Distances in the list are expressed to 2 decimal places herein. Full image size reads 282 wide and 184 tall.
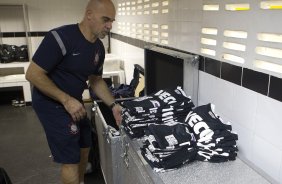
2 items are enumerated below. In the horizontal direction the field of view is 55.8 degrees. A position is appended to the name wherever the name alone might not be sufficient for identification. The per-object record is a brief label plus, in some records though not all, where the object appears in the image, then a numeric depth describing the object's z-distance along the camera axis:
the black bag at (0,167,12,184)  1.02
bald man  1.36
